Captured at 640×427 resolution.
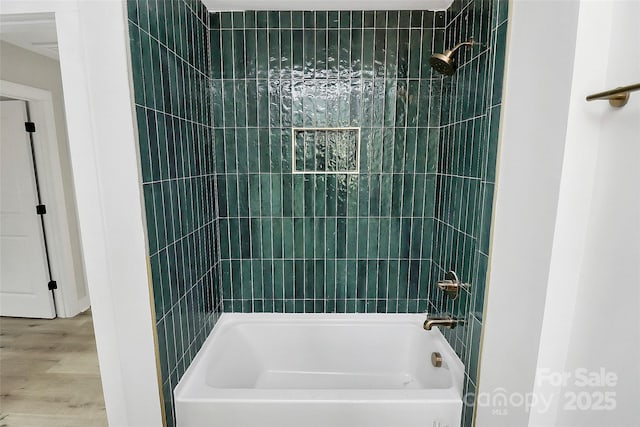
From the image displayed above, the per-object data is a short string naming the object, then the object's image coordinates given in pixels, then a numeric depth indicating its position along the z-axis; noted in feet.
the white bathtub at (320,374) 4.50
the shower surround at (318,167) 4.68
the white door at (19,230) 9.31
